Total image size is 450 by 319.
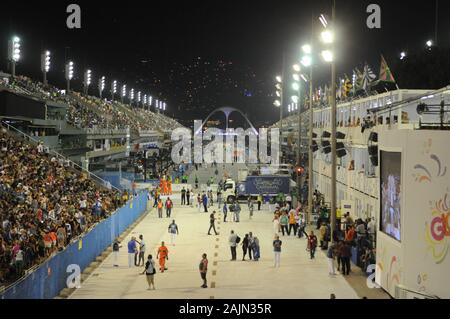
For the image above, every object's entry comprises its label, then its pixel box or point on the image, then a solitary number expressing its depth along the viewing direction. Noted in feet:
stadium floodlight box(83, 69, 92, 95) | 324.58
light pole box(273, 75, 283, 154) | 232.28
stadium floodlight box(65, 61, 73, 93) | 275.39
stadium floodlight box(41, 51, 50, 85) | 251.74
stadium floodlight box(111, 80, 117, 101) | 428.15
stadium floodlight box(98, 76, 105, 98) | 373.54
